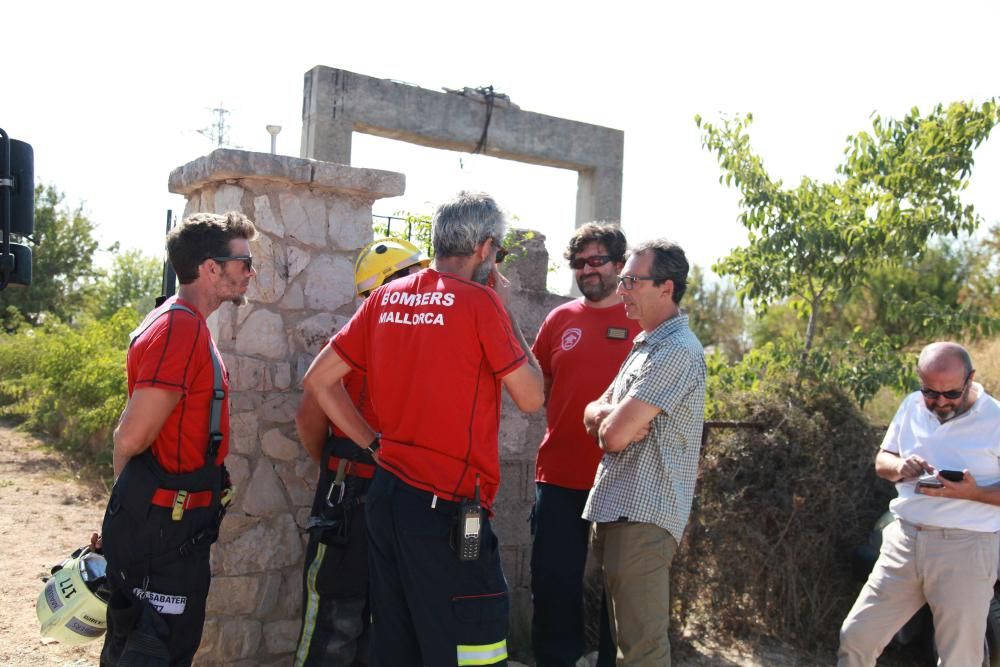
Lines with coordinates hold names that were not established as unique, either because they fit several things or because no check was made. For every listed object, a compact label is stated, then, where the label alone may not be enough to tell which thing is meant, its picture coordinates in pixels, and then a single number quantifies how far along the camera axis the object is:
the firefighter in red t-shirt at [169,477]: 3.12
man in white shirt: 4.03
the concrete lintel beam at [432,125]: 9.57
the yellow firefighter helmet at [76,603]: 3.33
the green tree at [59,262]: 22.34
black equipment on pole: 4.16
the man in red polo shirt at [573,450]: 4.14
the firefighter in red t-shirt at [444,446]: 2.88
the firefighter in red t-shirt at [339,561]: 3.70
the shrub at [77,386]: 10.33
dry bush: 5.30
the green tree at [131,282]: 25.64
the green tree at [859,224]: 6.02
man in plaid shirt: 3.37
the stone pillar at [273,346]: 4.25
